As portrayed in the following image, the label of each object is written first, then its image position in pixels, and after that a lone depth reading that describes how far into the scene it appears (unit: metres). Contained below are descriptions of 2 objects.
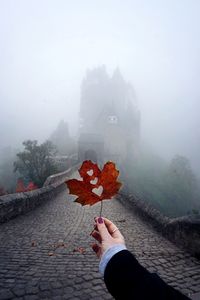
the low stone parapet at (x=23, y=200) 6.40
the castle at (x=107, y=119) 48.03
